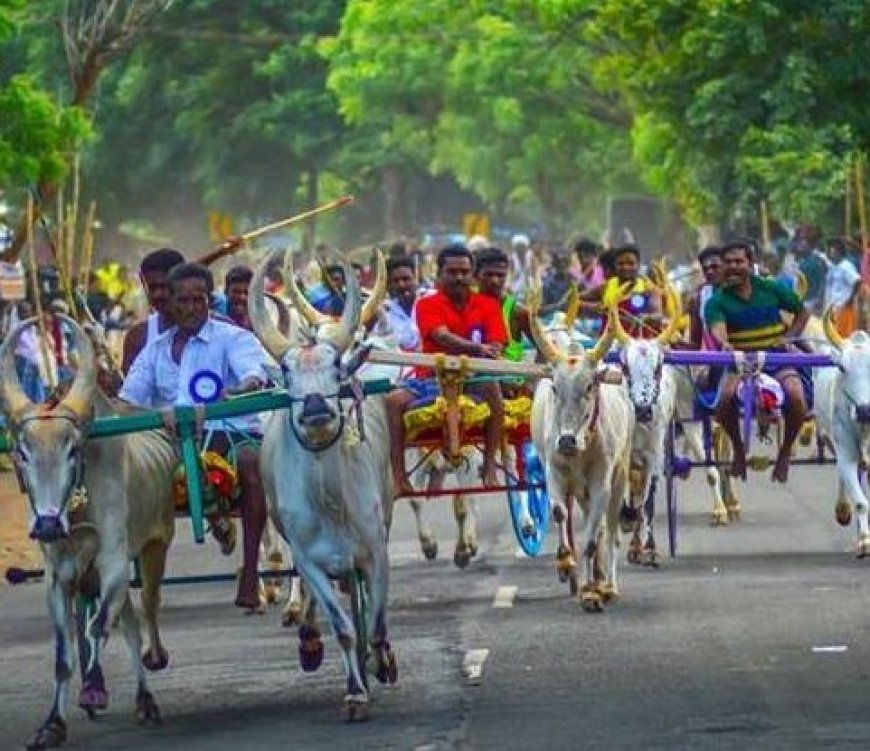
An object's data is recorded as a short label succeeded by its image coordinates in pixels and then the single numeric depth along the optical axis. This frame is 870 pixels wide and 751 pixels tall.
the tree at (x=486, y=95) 55.69
